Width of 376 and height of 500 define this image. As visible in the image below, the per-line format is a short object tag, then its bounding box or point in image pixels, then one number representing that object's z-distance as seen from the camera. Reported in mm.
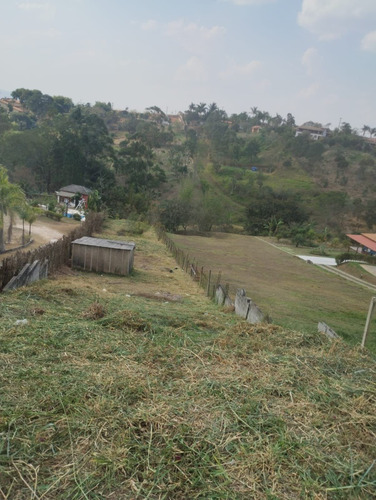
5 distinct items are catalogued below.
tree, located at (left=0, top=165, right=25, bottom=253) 19062
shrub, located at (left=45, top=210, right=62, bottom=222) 31656
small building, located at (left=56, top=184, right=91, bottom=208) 39297
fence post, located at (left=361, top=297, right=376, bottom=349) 6652
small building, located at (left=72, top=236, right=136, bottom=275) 15320
